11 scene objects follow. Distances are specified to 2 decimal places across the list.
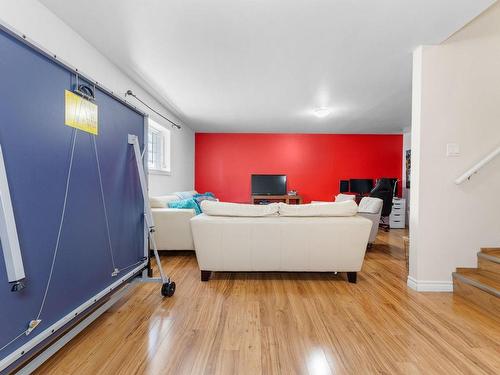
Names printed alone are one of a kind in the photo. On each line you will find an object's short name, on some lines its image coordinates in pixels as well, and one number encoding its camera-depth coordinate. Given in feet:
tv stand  20.22
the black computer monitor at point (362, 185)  20.43
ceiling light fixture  14.40
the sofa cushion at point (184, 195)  14.61
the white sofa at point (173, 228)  10.89
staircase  6.43
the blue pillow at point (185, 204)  11.76
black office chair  15.81
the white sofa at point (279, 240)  8.03
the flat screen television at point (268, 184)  20.84
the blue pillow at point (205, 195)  16.66
